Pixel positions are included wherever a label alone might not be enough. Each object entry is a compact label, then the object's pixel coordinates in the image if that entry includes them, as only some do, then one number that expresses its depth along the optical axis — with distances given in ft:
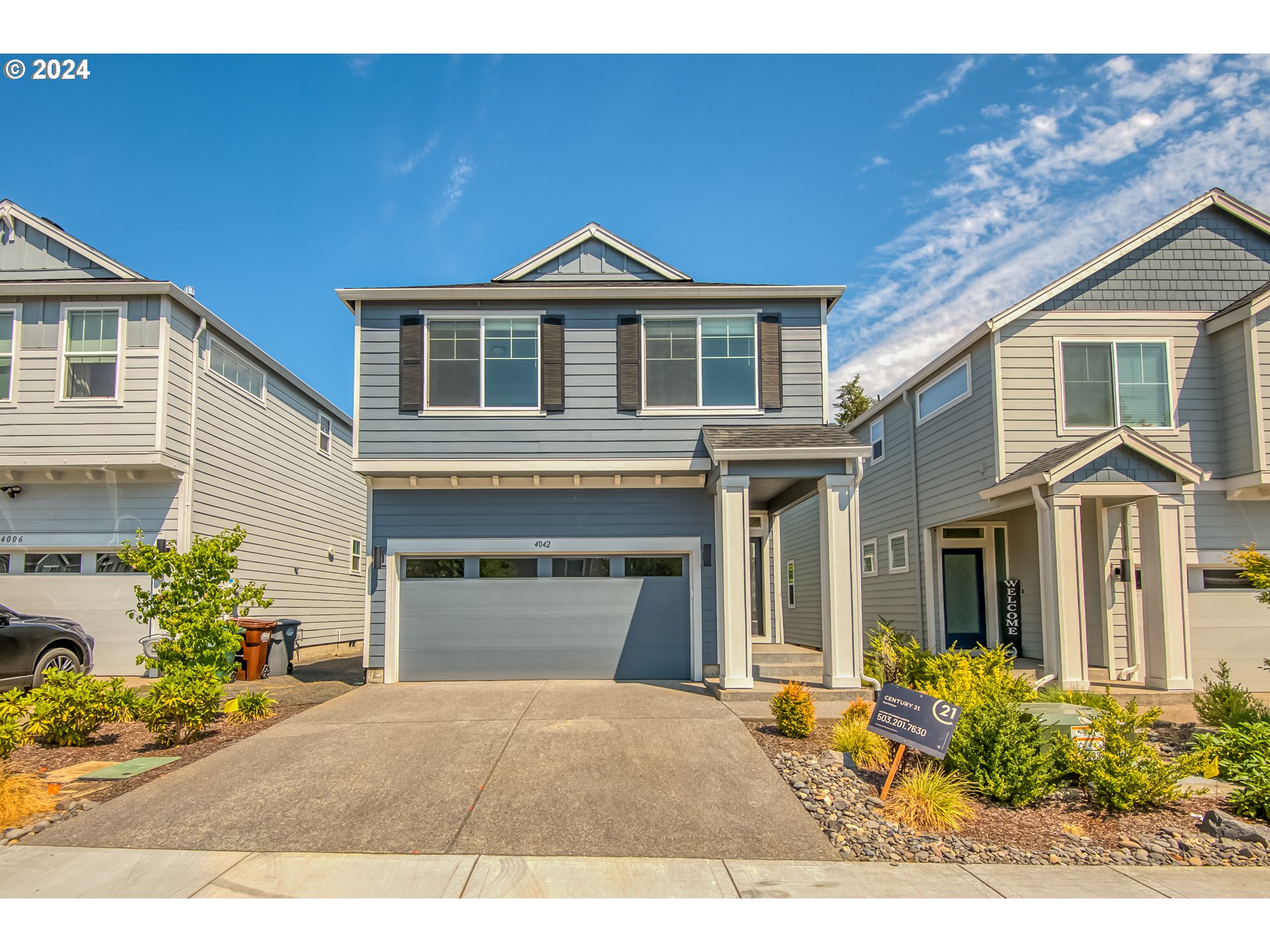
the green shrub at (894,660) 34.12
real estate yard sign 22.40
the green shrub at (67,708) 27.76
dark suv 36.99
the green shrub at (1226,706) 28.94
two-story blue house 40.19
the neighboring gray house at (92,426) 43.65
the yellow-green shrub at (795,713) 28.35
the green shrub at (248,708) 31.35
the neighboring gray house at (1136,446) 36.78
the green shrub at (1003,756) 22.31
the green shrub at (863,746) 25.18
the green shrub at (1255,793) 21.22
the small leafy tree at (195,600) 29.09
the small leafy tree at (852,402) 122.52
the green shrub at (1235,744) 23.63
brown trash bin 44.50
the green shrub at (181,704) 28.07
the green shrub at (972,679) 26.91
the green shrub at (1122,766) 21.79
